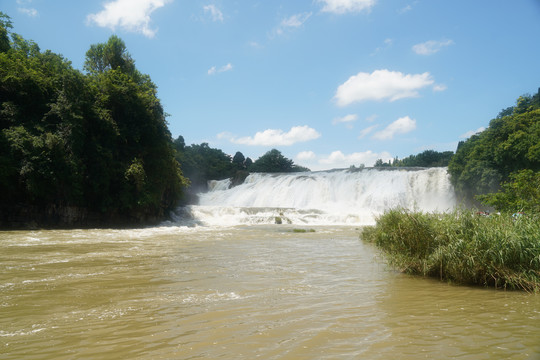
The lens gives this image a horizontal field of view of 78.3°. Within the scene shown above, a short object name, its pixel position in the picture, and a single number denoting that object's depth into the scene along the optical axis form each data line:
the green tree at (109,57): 26.83
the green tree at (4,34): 21.25
